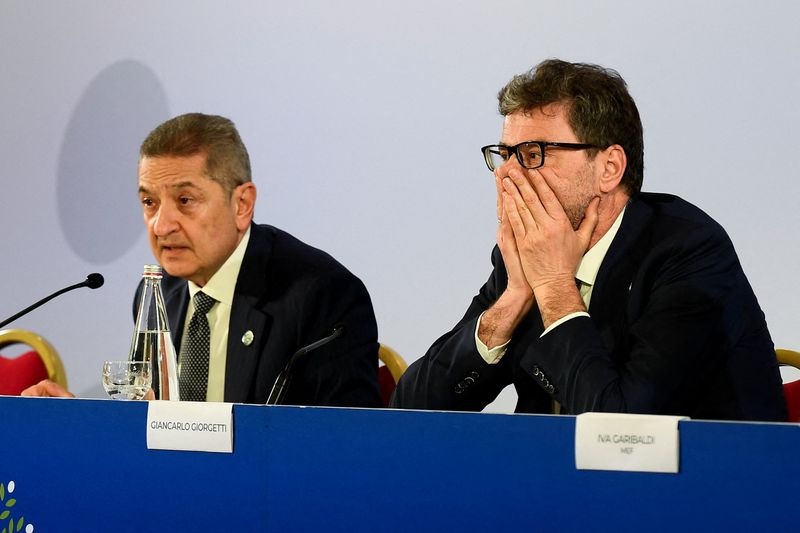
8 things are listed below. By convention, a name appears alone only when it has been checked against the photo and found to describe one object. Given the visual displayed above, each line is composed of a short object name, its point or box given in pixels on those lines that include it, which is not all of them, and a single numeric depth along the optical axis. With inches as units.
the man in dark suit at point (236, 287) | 188.0
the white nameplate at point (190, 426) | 164.2
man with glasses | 176.2
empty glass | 178.6
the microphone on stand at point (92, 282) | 184.6
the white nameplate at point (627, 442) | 158.6
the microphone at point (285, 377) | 177.2
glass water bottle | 181.4
